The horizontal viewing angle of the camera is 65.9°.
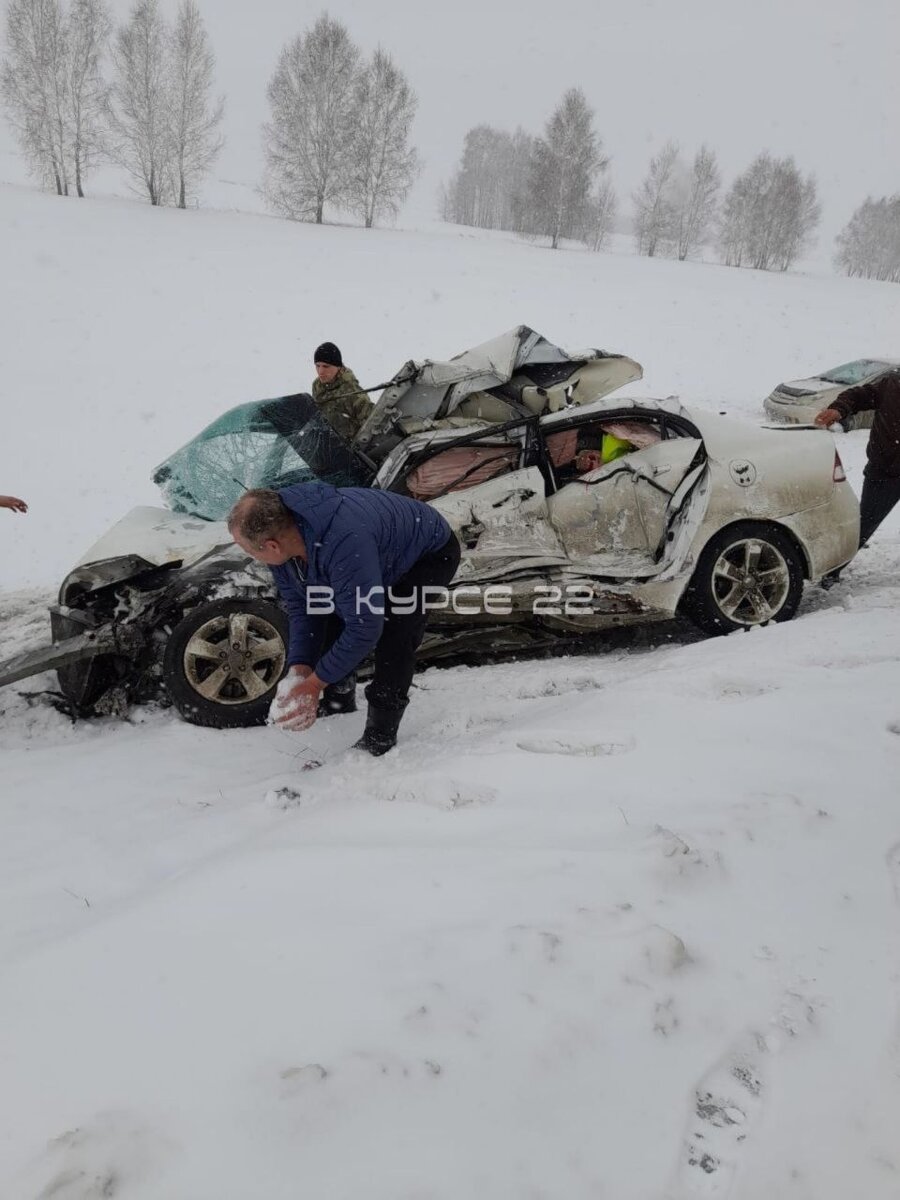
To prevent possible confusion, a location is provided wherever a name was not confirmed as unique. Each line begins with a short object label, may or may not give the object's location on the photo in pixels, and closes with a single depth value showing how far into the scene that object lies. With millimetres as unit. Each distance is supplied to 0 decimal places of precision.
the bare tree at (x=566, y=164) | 36094
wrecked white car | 3564
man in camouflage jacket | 5625
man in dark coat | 4652
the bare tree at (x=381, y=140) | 31266
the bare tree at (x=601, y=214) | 46812
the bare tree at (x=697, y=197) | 45344
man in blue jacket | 2492
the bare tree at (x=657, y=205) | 43094
